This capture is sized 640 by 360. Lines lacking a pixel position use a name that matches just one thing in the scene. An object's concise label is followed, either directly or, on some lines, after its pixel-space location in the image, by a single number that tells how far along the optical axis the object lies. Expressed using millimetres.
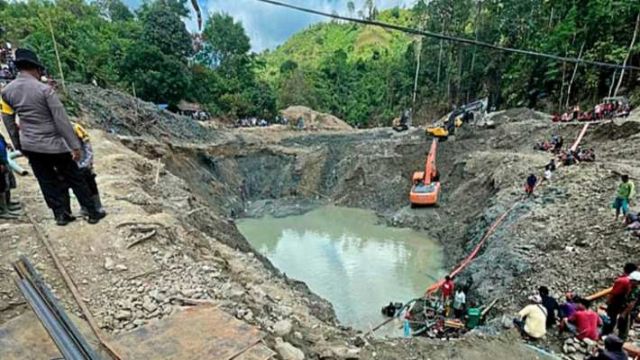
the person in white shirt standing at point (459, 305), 7301
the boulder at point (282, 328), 3447
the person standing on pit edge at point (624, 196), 7068
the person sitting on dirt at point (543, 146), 14812
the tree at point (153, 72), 23766
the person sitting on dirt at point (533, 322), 4703
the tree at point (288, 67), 52247
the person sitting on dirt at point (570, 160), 11492
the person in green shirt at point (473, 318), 6375
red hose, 8648
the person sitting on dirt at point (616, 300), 4797
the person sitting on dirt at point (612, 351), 3537
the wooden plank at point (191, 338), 2631
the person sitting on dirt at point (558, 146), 13911
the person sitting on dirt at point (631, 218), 6807
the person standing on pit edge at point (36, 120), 3447
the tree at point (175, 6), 31906
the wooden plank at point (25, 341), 2320
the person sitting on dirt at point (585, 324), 4633
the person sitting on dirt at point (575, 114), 17656
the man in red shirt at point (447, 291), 7719
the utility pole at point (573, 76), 20938
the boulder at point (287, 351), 3080
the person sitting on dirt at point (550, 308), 5008
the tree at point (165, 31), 27078
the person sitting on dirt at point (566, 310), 4898
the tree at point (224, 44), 36562
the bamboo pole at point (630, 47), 17094
